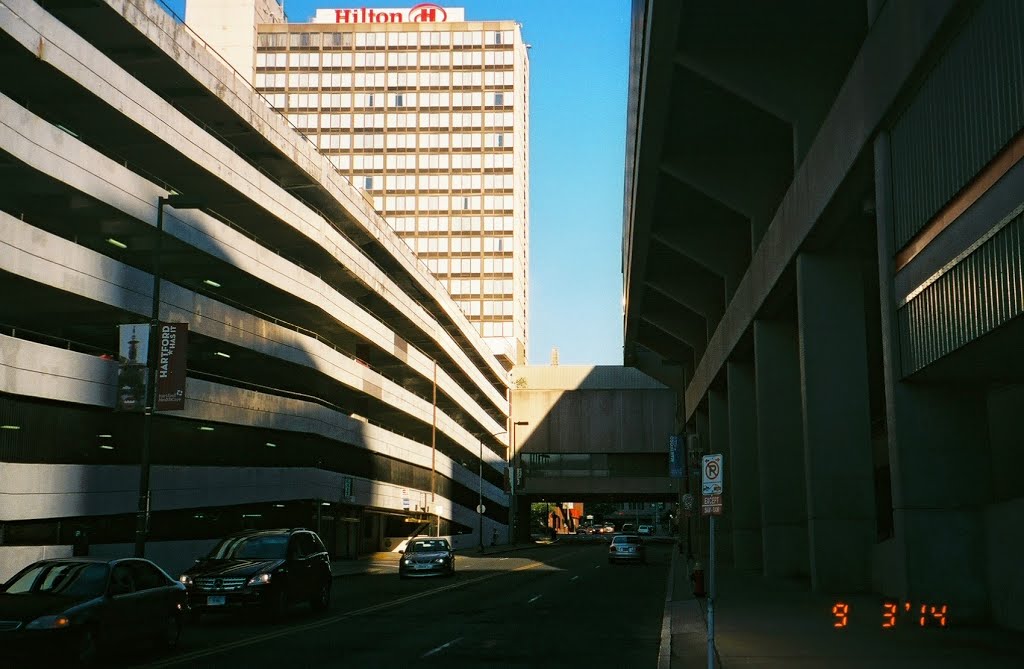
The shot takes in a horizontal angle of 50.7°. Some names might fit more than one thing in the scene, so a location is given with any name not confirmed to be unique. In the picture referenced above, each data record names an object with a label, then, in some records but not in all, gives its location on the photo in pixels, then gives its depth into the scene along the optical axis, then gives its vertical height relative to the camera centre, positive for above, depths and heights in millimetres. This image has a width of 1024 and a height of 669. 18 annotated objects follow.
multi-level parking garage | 30000 +7440
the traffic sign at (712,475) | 12885 +481
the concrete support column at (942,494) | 17906 +387
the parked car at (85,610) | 12125 -1210
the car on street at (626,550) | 48562 -1580
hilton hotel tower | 119125 +42775
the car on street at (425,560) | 36219 -1579
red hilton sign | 126438 +57635
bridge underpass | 96062 +6713
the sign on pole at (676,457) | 54469 +3138
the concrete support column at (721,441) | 52750 +3607
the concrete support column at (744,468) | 43219 +1897
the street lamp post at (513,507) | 87994 +509
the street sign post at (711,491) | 12562 +284
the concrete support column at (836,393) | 26625 +3007
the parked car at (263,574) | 18844 -1116
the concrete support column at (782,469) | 33906 +1451
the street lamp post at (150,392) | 23562 +2724
